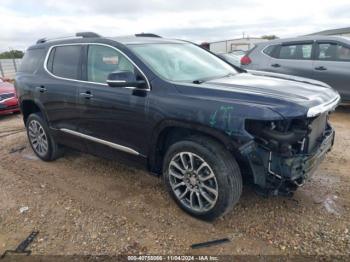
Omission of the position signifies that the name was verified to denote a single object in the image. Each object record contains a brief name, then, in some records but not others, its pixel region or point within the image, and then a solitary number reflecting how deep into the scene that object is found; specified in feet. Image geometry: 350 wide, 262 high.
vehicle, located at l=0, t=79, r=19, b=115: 27.07
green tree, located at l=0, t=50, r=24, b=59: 105.70
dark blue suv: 8.49
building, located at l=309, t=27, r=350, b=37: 86.41
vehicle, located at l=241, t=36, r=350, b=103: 21.53
